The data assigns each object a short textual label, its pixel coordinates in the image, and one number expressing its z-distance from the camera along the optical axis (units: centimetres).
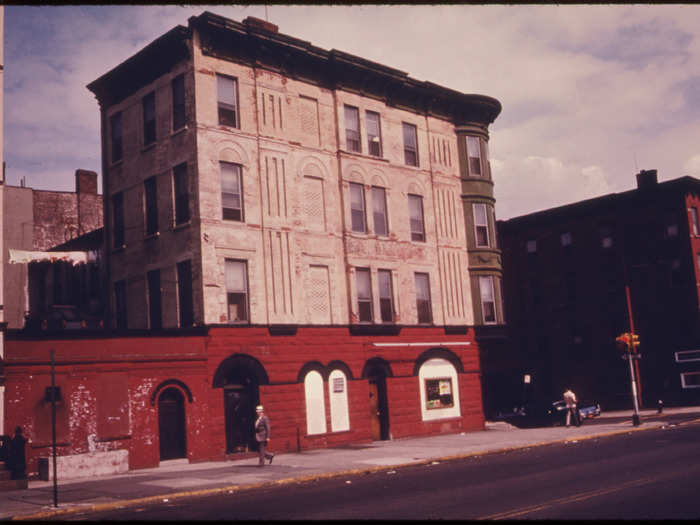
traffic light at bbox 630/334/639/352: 3459
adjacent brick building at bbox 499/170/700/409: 5238
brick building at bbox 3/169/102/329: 3722
